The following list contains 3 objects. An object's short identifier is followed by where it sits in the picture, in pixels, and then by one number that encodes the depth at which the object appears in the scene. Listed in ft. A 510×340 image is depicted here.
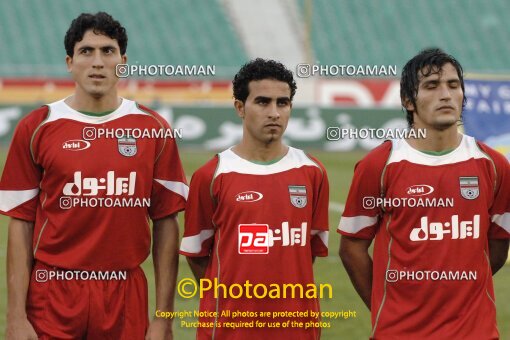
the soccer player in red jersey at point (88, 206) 28.89
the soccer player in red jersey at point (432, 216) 28.27
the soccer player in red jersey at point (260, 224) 29.40
